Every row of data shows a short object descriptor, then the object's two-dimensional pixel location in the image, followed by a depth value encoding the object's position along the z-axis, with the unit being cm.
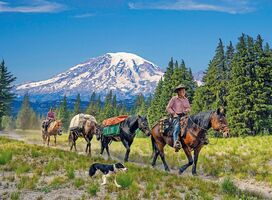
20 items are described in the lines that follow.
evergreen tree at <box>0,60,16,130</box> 6959
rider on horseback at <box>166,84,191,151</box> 1590
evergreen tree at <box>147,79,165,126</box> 6974
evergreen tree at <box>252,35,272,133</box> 4566
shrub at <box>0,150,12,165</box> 1494
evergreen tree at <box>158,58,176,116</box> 6625
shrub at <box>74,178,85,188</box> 1173
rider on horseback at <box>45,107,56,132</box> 3516
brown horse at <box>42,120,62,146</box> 3356
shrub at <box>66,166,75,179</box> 1277
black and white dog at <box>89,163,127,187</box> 1198
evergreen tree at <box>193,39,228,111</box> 5697
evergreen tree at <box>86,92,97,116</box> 11802
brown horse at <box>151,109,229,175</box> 1463
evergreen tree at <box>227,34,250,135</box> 4678
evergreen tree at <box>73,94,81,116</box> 12156
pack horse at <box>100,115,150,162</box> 1820
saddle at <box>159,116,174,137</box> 1602
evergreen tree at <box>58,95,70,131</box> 11762
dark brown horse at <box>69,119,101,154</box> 2344
